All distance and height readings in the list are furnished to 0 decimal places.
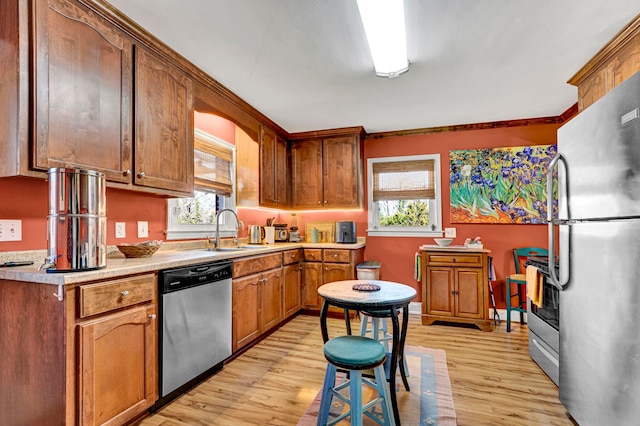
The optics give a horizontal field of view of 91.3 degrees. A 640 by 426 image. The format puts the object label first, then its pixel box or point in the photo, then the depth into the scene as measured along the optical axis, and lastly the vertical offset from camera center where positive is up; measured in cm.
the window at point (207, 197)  296 +25
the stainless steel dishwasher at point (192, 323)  198 -74
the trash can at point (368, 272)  385 -68
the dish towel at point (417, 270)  391 -67
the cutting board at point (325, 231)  456 -20
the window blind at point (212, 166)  320 +58
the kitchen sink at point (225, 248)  310 -30
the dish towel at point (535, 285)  241 -55
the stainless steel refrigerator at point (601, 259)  138 -23
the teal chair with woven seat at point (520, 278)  344 -69
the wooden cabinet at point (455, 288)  354 -83
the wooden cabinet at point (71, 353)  146 -66
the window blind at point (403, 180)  432 +52
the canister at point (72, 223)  154 -1
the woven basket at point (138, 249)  214 -21
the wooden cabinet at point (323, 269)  393 -65
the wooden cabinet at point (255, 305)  274 -85
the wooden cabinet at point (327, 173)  430 +64
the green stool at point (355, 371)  154 -81
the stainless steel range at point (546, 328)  226 -88
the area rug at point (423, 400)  189 -123
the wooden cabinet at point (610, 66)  213 +114
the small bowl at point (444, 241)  385 -31
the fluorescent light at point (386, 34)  184 +124
